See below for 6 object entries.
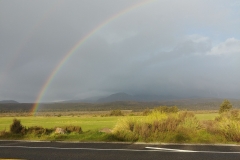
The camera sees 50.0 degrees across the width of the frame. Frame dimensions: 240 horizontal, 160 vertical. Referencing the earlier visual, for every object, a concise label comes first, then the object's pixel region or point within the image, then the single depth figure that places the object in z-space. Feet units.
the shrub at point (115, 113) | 302.04
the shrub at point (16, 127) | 63.62
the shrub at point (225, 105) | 208.12
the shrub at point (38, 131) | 60.71
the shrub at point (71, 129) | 71.82
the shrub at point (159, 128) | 49.16
